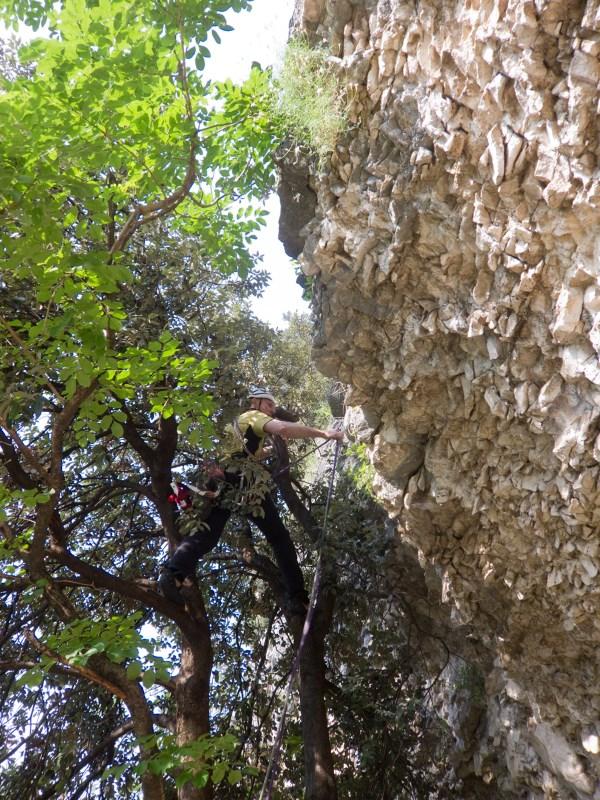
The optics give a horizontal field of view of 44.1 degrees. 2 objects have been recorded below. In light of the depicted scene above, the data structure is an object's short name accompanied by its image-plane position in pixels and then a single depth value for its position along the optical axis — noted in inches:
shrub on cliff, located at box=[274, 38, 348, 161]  200.2
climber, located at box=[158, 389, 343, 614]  234.5
